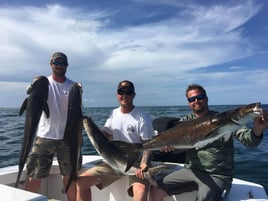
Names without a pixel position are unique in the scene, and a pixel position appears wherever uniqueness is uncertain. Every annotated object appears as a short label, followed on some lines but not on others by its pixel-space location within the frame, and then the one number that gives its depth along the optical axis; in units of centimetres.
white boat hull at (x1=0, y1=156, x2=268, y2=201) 183
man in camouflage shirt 236
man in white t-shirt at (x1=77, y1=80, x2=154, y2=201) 269
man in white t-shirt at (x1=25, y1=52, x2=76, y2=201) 285
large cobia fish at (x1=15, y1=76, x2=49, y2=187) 261
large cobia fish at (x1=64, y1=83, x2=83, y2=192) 259
